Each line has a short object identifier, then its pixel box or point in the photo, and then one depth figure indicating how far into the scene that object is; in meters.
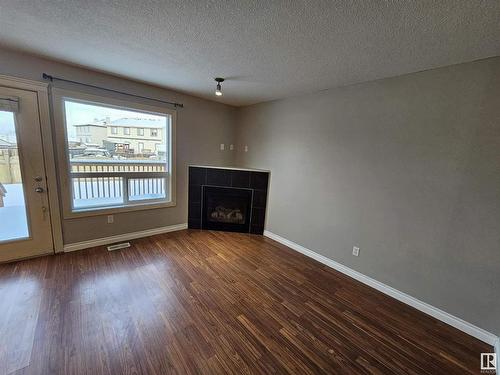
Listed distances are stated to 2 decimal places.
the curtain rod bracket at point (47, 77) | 2.39
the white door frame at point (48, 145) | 2.28
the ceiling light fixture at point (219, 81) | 2.65
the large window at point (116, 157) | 2.77
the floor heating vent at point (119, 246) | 3.00
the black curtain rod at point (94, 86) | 2.40
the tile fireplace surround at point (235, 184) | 3.78
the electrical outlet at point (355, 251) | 2.64
